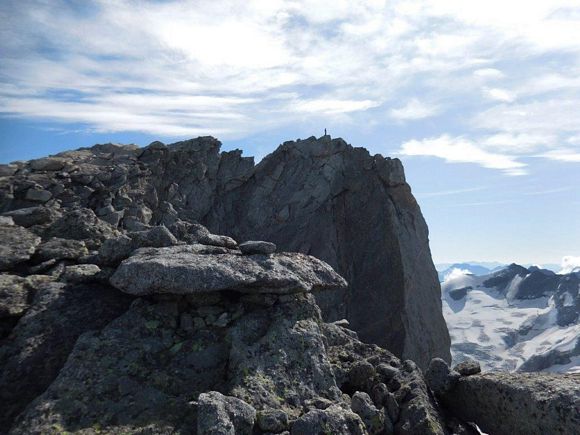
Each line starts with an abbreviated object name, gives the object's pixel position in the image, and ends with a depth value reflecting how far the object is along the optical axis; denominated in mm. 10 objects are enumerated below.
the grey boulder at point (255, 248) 14008
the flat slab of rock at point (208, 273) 11836
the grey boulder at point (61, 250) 14023
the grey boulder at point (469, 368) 14086
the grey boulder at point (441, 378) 13867
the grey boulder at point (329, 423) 9625
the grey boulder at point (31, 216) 16422
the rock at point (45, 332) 10211
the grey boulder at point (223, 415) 8852
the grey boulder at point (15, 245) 13196
